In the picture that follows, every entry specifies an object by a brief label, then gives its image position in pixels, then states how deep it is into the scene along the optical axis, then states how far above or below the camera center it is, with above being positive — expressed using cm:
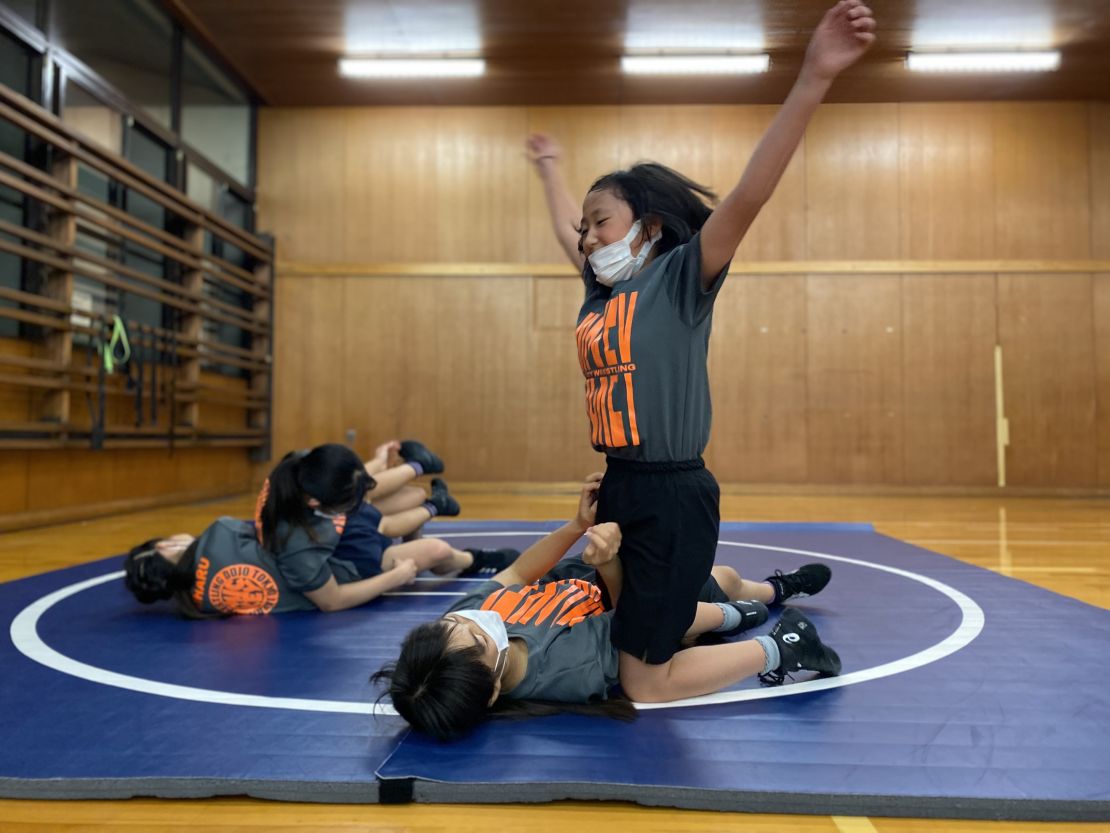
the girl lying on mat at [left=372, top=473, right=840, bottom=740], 152 -50
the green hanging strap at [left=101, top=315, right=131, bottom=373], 587 +73
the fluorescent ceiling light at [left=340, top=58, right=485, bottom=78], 798 +398
